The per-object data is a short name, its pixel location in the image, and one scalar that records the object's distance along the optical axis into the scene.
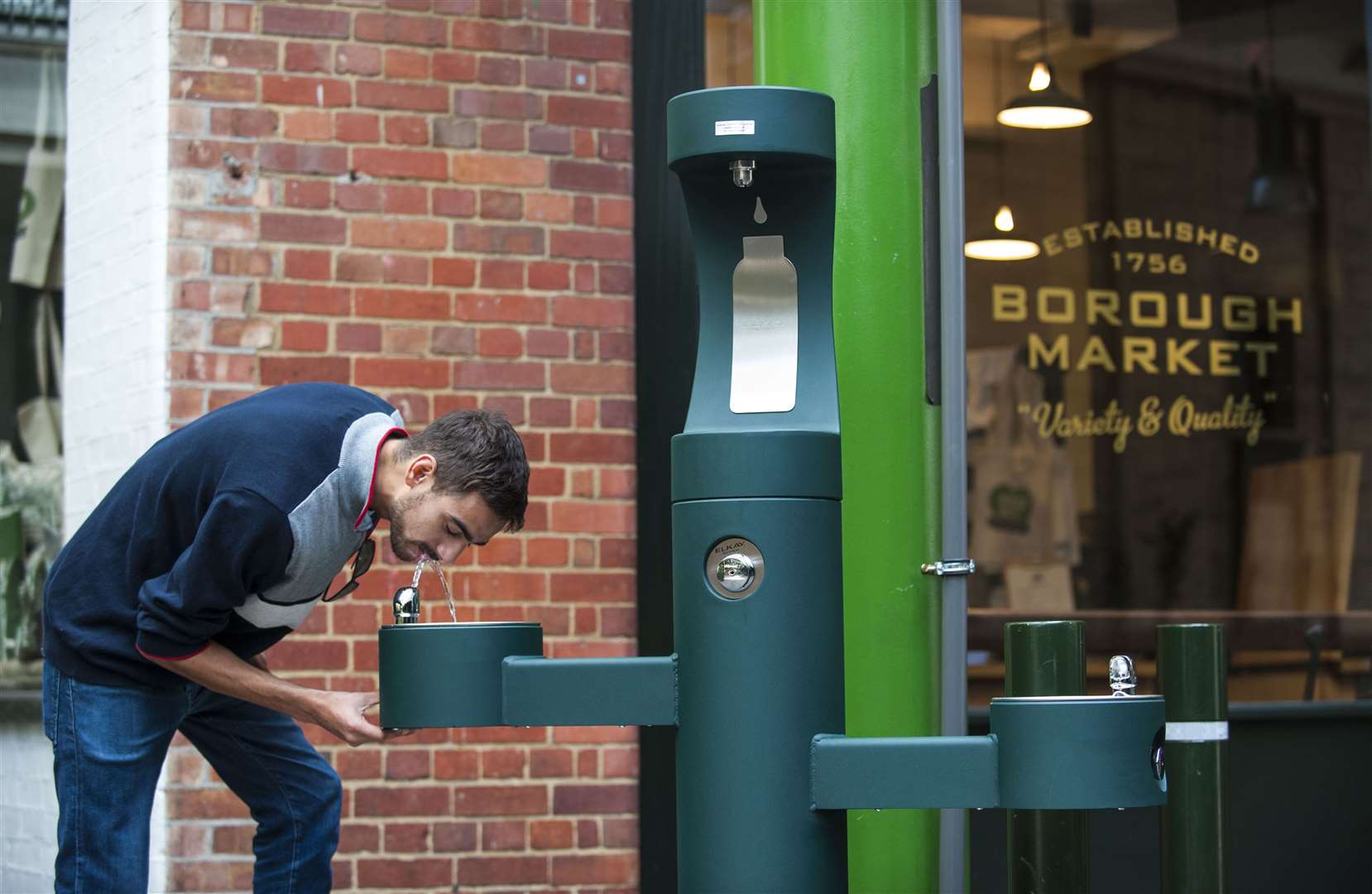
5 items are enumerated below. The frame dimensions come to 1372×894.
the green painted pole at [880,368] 3.06
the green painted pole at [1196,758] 3.35
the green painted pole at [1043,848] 3.46
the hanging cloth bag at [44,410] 5.36
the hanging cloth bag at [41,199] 5.39
